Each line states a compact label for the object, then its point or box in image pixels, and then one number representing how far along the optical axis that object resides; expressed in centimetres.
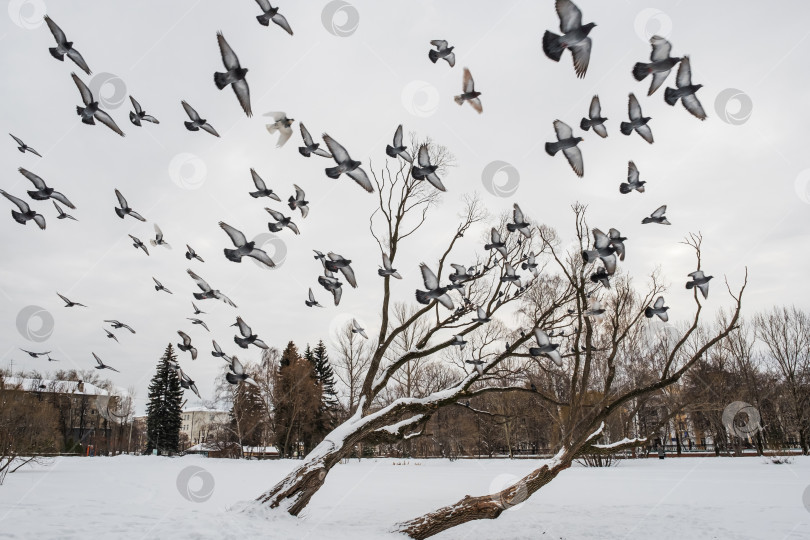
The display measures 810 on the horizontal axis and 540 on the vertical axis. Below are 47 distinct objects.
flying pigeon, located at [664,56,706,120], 660
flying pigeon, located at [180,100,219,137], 756
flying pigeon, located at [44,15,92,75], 637
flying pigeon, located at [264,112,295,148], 747
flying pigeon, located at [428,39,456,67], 835
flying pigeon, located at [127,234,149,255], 901
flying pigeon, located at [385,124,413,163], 795
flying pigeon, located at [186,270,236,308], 889
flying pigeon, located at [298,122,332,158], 783
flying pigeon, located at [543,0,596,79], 522
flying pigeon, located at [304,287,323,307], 1019
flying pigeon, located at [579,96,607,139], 714
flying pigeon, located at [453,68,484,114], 895
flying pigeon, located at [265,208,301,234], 905
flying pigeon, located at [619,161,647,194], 843
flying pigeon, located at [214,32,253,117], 593
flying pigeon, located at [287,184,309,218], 909
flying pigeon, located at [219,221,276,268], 762
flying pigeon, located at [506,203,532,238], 959
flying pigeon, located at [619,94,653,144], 714
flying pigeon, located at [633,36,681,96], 599
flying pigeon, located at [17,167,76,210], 781
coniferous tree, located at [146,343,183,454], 5422
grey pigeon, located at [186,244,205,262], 944
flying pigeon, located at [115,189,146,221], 866
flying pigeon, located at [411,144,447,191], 813
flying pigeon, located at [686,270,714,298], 895
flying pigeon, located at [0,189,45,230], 803
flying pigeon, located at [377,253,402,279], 946
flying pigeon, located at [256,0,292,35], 631
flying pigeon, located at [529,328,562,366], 784
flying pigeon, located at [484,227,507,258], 1019
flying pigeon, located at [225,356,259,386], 744
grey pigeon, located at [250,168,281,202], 830
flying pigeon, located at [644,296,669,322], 832
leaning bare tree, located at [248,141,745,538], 948
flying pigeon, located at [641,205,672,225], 888
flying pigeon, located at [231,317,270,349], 791
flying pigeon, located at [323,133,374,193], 693
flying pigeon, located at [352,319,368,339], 1078
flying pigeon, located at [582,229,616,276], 802
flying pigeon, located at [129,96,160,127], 799
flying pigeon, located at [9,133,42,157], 754
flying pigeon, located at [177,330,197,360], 888
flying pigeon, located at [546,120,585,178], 725
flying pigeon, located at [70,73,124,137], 710
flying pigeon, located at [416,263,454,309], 865
